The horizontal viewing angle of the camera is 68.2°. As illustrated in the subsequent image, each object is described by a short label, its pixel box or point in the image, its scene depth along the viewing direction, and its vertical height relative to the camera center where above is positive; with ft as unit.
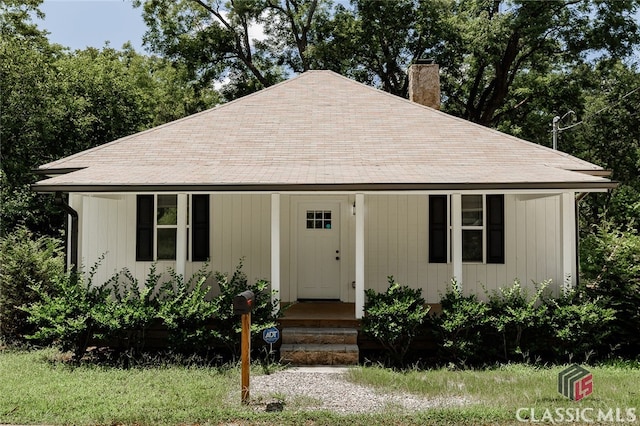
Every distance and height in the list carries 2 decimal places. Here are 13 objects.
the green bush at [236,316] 23.32 -4.43
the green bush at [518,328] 22.94 -4.96
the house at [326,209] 25.13 +1.10
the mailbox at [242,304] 17.49 -2.87
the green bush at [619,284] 24.67 -3.08
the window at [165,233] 29.25 -0.40
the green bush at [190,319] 23.04 -4.55
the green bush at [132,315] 22.95 -4.32
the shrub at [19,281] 27.81 -3.27
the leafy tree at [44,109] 49.67 +13.66
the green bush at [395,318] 22.99 -4.48
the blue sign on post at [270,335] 20.22 -4.67
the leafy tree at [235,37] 72.95 +29.92
